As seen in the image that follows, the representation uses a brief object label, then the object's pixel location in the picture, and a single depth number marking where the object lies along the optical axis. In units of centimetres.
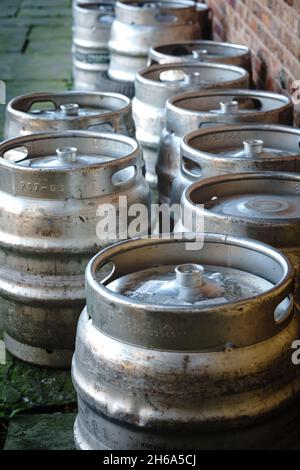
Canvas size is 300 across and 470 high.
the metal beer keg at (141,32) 512
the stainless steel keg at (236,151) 297
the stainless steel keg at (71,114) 358
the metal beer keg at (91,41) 600
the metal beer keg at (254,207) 250
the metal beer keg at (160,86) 399
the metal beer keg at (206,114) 347
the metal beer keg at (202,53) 448
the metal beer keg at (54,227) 300
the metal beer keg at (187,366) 204
